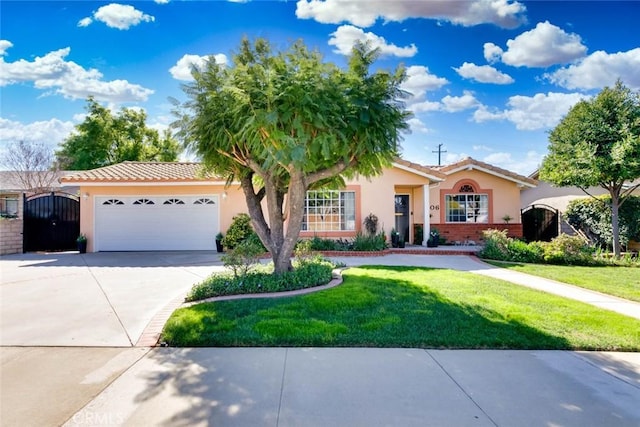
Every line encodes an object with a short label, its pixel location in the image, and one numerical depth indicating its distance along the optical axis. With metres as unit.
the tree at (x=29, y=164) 26.61
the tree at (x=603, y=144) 11.20
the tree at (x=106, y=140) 29.56
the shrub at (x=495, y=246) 12.58
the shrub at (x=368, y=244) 14.03
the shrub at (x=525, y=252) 12.14
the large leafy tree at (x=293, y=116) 6.05
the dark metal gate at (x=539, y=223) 17.11
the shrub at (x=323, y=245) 14.20
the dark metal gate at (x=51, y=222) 15.34
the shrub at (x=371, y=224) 15.73
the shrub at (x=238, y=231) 14.48
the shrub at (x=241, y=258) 7.93
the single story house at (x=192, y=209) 15.62
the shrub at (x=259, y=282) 7.10
